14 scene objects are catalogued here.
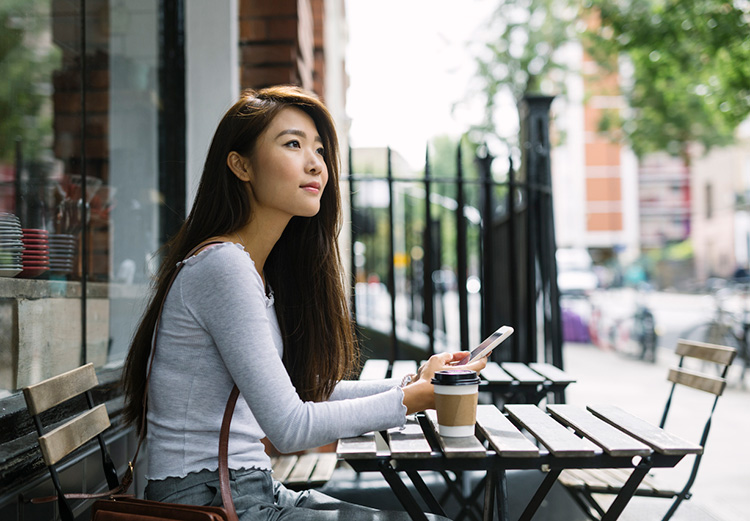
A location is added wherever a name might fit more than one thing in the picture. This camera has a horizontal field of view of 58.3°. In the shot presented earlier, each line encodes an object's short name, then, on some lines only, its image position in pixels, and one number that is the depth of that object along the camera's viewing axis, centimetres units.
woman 166
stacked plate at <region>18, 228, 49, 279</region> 258
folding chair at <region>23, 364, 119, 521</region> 178
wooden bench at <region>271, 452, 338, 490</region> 282
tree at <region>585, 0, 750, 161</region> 684
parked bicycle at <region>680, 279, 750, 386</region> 844
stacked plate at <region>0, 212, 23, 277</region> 238
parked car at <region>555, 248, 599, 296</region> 1859
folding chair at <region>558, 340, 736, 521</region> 264
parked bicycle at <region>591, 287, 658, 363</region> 1085
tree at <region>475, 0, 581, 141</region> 1830
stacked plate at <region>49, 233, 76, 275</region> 291
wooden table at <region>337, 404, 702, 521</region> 171
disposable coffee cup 174
